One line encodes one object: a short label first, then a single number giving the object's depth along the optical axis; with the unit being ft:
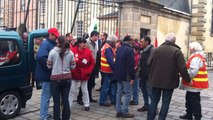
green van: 19.57
